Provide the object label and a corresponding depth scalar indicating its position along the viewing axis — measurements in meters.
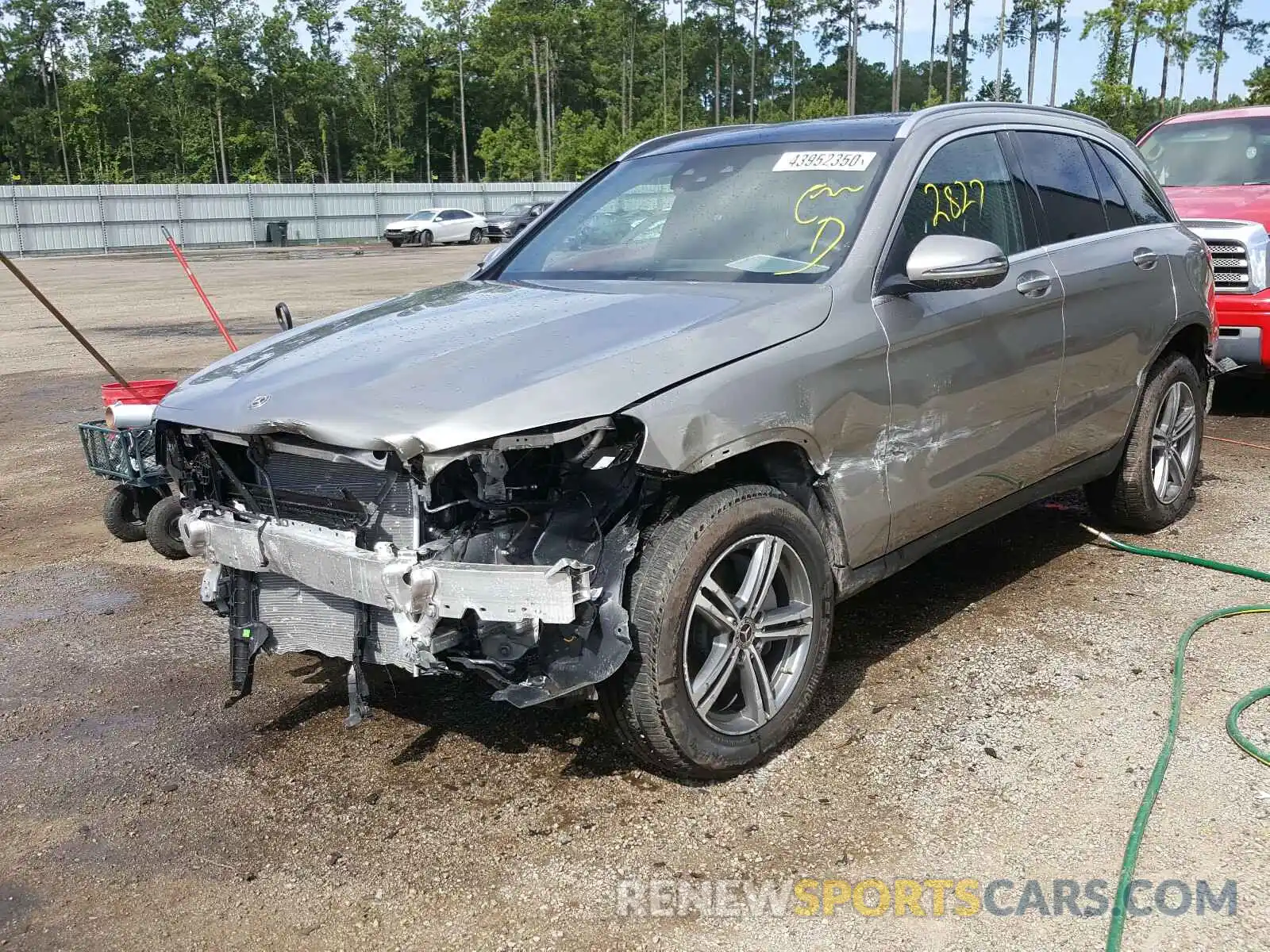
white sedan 42.19
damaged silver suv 2.98
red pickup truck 7.92
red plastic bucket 5.55
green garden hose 2.75
